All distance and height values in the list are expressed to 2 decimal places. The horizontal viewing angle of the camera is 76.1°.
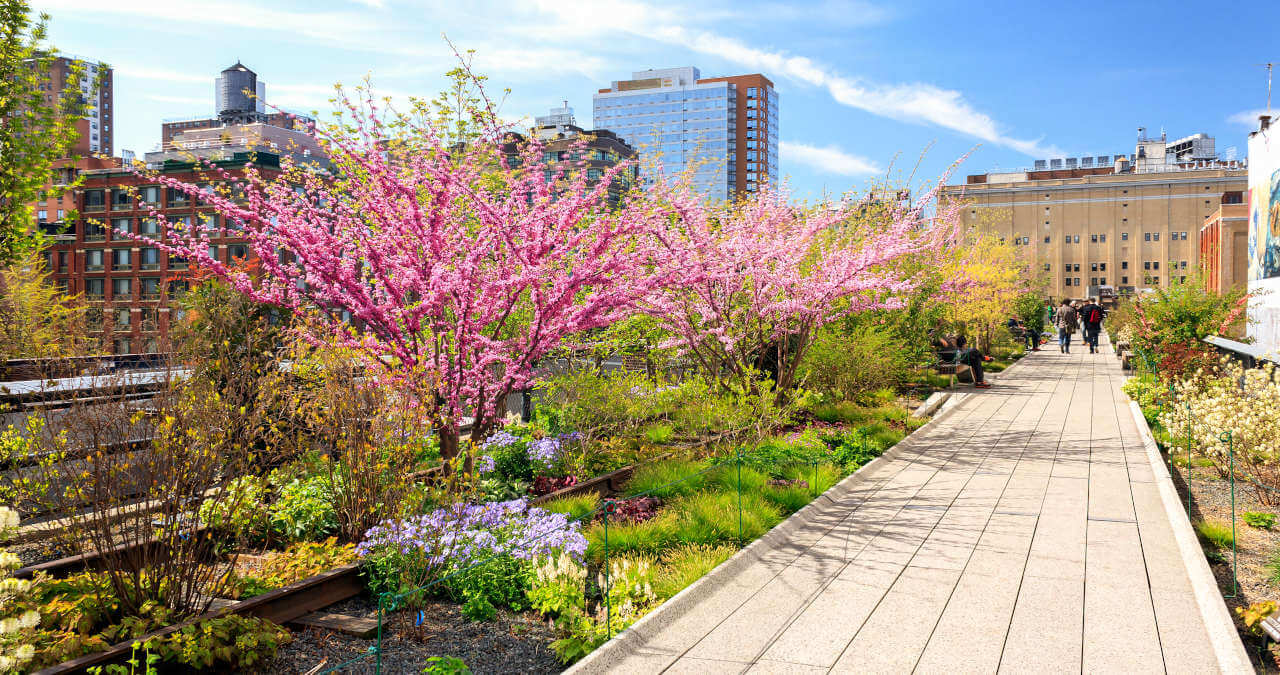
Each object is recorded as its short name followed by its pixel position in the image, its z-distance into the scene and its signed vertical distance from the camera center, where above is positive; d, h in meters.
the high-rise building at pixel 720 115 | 175.12 +49.22
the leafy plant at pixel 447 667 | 4.48 -1.83
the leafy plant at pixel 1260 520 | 8.08 -1.79
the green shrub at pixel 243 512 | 5.59 -1.29
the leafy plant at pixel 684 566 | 6.09 -1.80
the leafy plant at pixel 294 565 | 5.76 -1.71
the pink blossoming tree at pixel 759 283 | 12.08 +0.86
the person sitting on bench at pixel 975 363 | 21.72 -0.61
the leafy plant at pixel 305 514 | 6.98 -1.51
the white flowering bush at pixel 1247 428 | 8.98 -1.01
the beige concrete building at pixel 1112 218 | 105.44 +16.15
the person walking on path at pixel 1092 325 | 33.31 +0.63
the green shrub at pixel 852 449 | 10.70 -1.52
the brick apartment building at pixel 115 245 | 74.25 +8.65
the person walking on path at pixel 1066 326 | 33.97 +0.62
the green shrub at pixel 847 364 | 16.02 -0.48
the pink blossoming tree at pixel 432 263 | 7.81 +0.76
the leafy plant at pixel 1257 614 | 5.28 -1.78
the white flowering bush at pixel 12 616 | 3.65 -1.35
